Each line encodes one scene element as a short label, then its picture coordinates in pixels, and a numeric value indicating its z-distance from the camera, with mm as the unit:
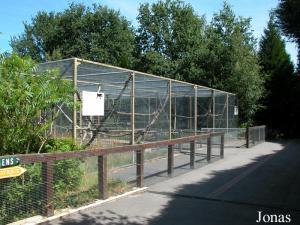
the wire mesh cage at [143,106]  8606
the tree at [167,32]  27899
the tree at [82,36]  31315
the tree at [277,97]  20803
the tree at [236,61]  18875
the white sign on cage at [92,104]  7190
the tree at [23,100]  5306
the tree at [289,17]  6716
